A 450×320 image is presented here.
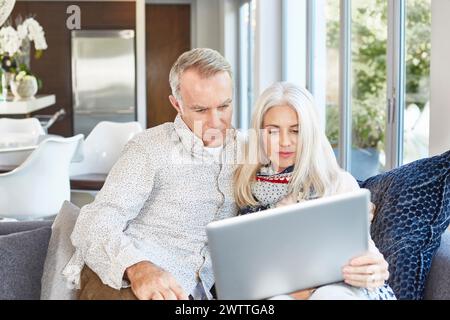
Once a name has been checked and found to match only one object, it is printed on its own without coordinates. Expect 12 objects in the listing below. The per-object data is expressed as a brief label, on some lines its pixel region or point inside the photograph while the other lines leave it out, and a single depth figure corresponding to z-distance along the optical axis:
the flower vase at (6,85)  6.94
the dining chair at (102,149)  5.95
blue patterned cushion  2.33
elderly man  2.31
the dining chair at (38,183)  4.88
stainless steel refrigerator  10.54
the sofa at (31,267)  2.28
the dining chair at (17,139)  5.42
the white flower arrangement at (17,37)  6.74
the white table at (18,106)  6.70
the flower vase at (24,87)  7.30
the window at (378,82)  4.04
